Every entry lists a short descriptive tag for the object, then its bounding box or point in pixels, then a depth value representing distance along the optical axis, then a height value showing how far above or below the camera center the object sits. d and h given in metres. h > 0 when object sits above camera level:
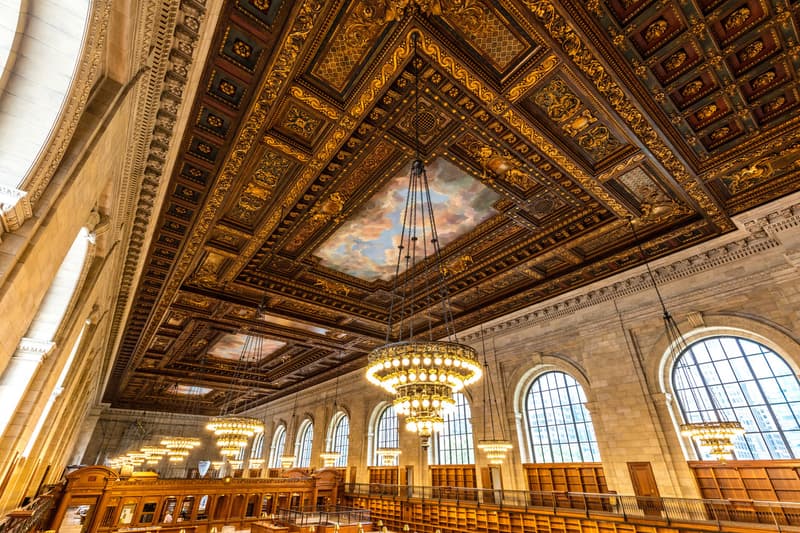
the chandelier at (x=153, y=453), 17.91 +0.58
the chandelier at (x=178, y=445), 16.06 +0.83
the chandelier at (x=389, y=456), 13.34 +0.38
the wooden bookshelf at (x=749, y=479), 6.72 -0.20
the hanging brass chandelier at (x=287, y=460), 18.48 +0.29
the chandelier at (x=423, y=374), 4.50 +1.05
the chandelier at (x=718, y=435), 6.33 +0.50
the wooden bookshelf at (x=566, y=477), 9.32 -0.23
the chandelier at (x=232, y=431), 10.81 +0.95
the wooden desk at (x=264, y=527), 10.83 -1.65
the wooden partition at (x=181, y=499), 11.41 -1.06
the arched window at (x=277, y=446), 24.23 +1.21
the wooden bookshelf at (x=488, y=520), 7.62 -1.22
